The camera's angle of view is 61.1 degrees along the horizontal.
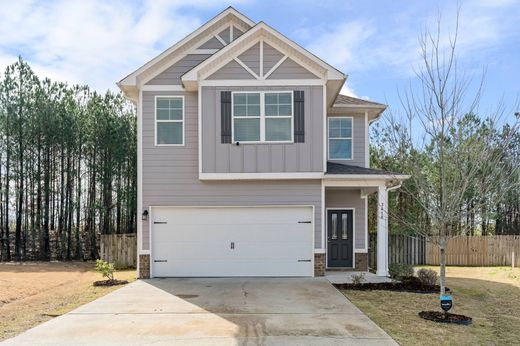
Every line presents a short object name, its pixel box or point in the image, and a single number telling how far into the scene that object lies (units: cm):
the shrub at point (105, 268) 1230
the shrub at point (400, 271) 1242
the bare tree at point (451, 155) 790
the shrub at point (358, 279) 1126
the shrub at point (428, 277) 1133
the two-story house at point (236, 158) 1216
